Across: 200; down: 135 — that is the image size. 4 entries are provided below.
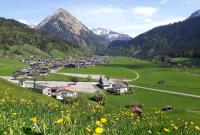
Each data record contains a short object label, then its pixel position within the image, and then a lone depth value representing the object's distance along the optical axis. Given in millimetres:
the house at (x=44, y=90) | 56971
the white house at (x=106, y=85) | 72357
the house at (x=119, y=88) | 64946
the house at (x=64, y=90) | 52611
